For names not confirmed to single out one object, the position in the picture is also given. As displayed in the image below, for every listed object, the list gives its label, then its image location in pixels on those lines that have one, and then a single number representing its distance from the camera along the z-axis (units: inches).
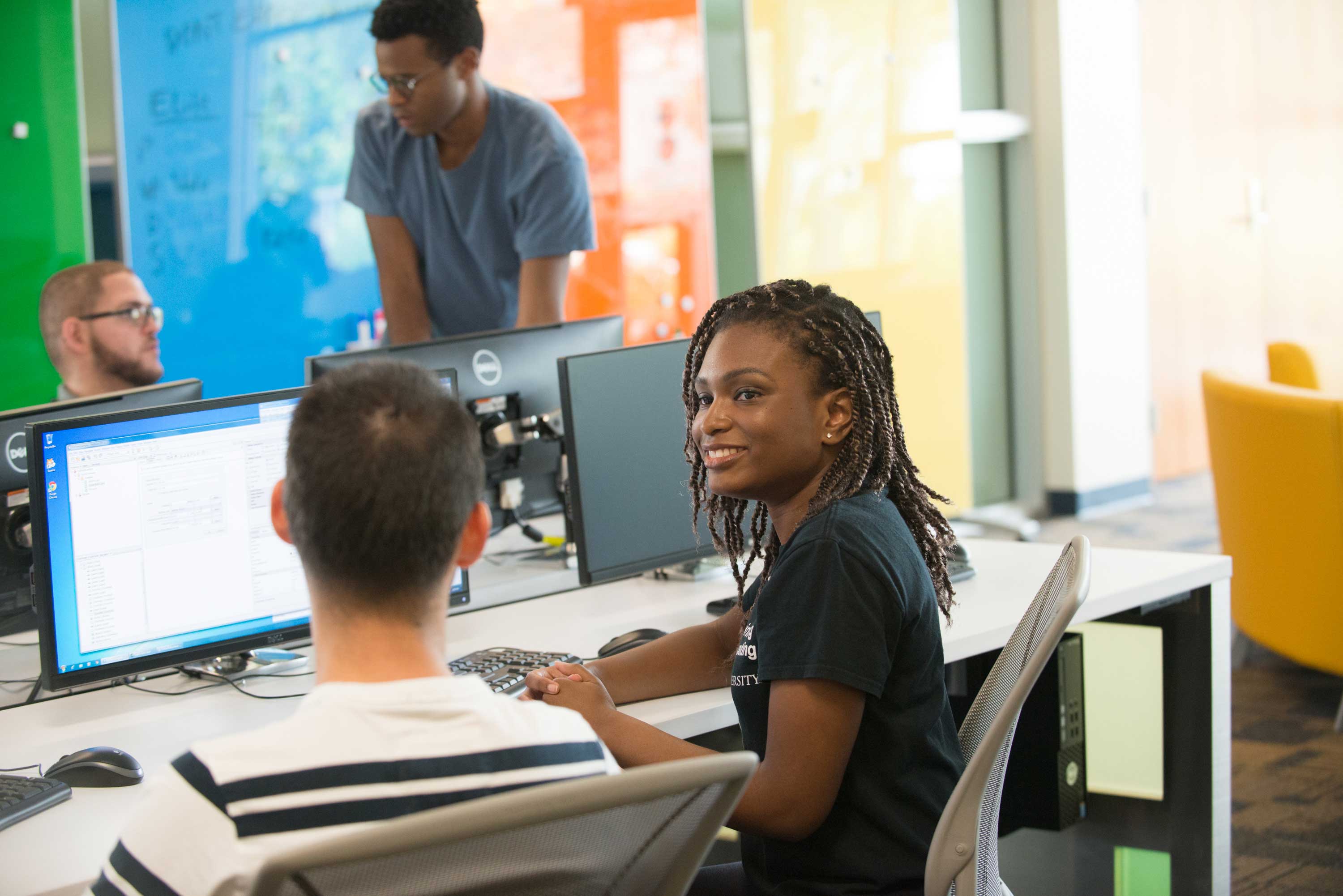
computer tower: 200.6
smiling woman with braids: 166.4
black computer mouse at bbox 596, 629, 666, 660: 185.7
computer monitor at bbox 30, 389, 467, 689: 179.6
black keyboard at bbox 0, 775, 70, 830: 167.9
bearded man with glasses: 241.9
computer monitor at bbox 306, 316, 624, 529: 207.9
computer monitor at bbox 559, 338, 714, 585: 195.0
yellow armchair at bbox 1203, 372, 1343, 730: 239.5
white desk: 171.7
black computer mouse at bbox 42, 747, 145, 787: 172.1
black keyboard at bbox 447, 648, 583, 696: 180.1
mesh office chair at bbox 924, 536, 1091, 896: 163.6
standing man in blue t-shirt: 261.9
